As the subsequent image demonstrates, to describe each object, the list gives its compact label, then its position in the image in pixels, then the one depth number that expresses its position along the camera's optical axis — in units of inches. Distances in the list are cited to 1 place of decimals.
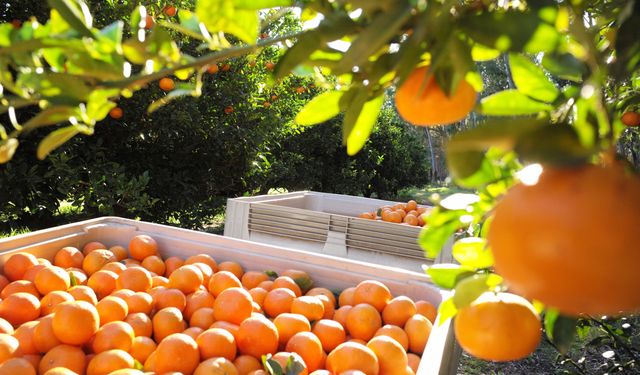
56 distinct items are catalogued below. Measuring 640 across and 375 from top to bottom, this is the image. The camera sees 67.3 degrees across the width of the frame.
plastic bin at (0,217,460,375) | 66.4
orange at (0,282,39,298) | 57.6
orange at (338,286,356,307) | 63.5
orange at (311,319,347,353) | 54.3
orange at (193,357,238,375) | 45.5
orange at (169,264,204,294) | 62.5
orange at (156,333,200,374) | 46.1
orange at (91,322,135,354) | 48.2
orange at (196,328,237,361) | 49.1
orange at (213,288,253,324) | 55.3
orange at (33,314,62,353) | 48.2
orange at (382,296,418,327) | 57.8
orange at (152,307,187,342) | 54.1
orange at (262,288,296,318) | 60.2
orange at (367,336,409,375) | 48.3
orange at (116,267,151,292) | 61.9
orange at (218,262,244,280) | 70.8
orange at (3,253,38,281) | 63.1
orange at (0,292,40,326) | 54.0
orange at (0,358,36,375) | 41.9
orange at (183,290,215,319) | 59.9
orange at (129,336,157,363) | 49.9
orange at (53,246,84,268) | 70.2
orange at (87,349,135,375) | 44.2
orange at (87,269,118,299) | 62.2
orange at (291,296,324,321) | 57.9
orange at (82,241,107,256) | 75.6
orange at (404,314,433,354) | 54.6
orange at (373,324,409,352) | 53.4
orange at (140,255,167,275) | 71.2
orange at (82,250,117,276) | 69.7
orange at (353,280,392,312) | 60.3
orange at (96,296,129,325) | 52.8
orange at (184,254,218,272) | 70.9
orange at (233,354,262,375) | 48.8
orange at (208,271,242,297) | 62.8
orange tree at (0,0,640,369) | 11.1
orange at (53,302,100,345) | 47.6
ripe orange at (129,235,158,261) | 75.0
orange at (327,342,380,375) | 46.1
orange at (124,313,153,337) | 53.0
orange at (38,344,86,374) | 45.4
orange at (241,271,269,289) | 67.7
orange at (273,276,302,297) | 64.2
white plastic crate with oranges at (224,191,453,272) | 98.4
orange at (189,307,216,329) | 56.5
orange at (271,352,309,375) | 43.7
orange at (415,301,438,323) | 58.6
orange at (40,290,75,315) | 55.5
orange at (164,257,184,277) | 72.8
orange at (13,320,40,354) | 48.1
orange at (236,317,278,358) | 50.9
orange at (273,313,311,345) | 54.2
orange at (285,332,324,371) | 49.8
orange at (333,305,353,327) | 59.1
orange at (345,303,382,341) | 55.9
